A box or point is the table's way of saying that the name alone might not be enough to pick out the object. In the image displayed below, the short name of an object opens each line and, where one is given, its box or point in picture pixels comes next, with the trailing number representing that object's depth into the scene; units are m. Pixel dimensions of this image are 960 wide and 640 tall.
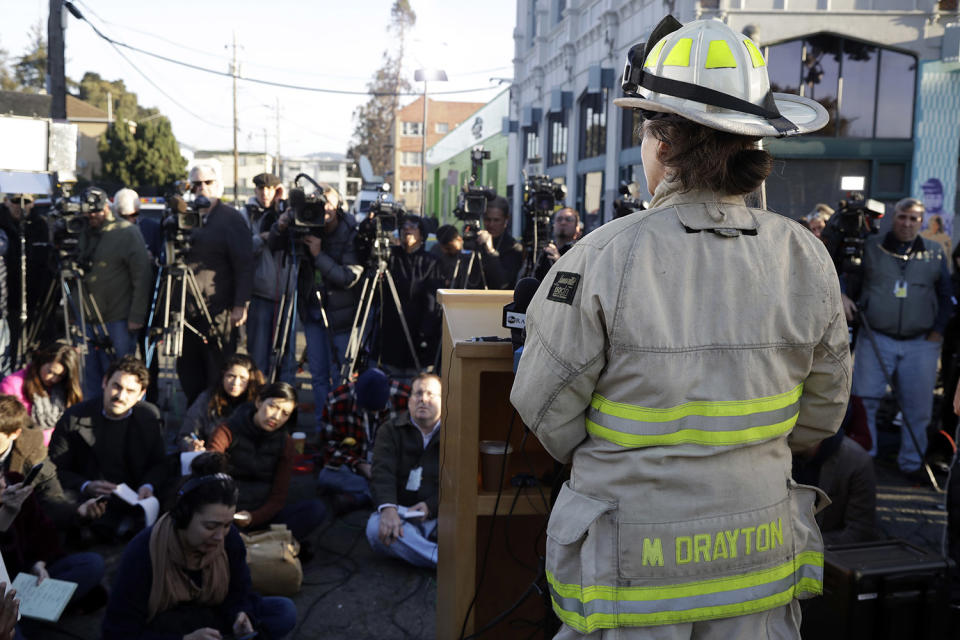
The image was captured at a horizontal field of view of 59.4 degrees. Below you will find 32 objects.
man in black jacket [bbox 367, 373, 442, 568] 4.46
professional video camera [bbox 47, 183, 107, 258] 6.09
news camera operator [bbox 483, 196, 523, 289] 6.80
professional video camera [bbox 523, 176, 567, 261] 6.30
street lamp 27.75
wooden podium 2.19
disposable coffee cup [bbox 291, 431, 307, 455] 5.69
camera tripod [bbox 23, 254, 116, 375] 6.06
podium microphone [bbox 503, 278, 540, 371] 2.04
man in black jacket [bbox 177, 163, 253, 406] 6.29
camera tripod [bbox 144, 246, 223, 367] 6.04
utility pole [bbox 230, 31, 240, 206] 43.23
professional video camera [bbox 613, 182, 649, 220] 5.73
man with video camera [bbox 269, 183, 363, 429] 6.28
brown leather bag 3.96
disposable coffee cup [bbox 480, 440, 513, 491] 2.21
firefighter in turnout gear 1.59
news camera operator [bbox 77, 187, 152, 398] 6.34
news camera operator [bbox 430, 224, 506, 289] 6.49
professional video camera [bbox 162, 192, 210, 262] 5.98
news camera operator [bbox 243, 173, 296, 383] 6.63
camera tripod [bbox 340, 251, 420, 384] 6.15
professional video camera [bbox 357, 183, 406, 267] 6.25
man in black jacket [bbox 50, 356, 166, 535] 4.75
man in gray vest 5.77
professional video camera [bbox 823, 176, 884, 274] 5.75
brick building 61.94
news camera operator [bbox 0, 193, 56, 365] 7.00
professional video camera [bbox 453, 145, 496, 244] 6.47
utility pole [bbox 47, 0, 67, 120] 11.17
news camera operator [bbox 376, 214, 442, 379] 6.50
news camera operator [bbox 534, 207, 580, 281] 6.48
